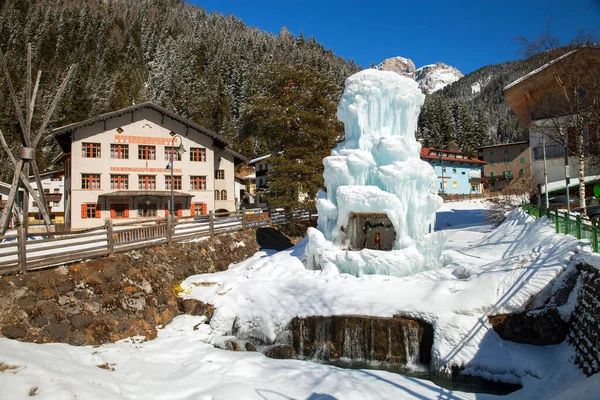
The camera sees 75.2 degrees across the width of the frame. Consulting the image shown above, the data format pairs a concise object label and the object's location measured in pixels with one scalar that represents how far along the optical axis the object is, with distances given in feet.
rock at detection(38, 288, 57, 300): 37.22
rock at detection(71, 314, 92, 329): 37.52
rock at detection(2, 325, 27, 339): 32.99
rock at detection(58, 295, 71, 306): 38.17
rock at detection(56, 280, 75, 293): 39.06
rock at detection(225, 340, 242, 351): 42.24
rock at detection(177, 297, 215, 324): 48.91
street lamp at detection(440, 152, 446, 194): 190.19
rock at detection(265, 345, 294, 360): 42.65
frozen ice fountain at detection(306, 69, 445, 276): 55.57
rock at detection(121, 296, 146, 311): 43.28
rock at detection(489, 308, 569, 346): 36.65
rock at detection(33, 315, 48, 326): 35.33
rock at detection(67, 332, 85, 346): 36.14
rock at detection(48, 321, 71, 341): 35.63
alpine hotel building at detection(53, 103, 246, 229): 103.40
